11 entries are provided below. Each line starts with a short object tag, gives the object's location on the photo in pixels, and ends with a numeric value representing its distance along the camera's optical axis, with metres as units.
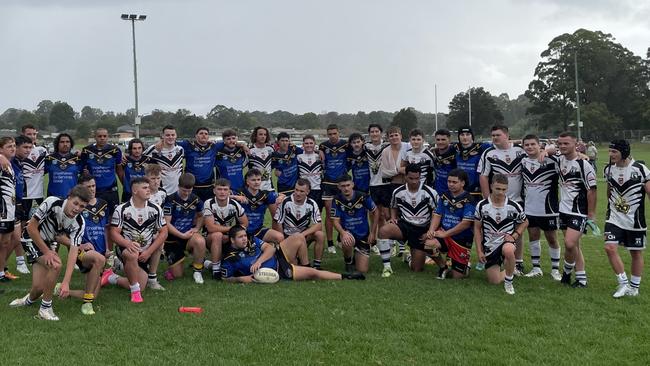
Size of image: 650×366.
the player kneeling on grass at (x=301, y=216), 7.62
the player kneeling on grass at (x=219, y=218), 7.25
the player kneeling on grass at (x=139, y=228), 6.30
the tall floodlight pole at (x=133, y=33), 30.62
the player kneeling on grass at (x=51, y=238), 5.43
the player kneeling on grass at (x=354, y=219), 7.66
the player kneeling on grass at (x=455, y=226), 7.20
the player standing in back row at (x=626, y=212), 6.02
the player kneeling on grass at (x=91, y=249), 5.74
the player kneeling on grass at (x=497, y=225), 6.73
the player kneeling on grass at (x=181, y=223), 7.25
